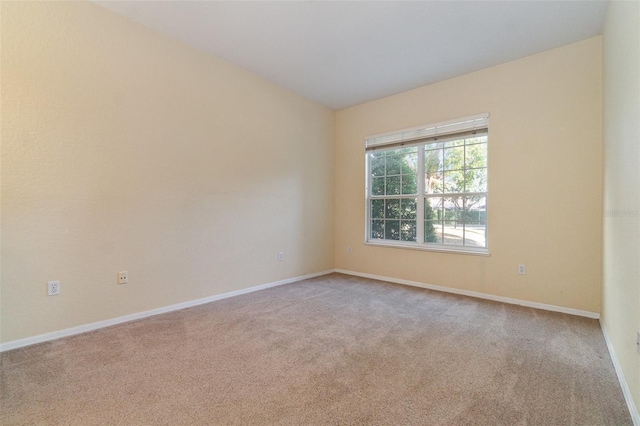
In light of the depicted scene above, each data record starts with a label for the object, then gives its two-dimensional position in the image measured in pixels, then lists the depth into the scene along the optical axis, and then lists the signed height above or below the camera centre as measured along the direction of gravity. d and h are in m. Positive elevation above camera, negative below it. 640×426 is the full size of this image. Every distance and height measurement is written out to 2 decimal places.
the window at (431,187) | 3.71 +0.33
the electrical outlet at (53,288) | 2.38 -0.64
